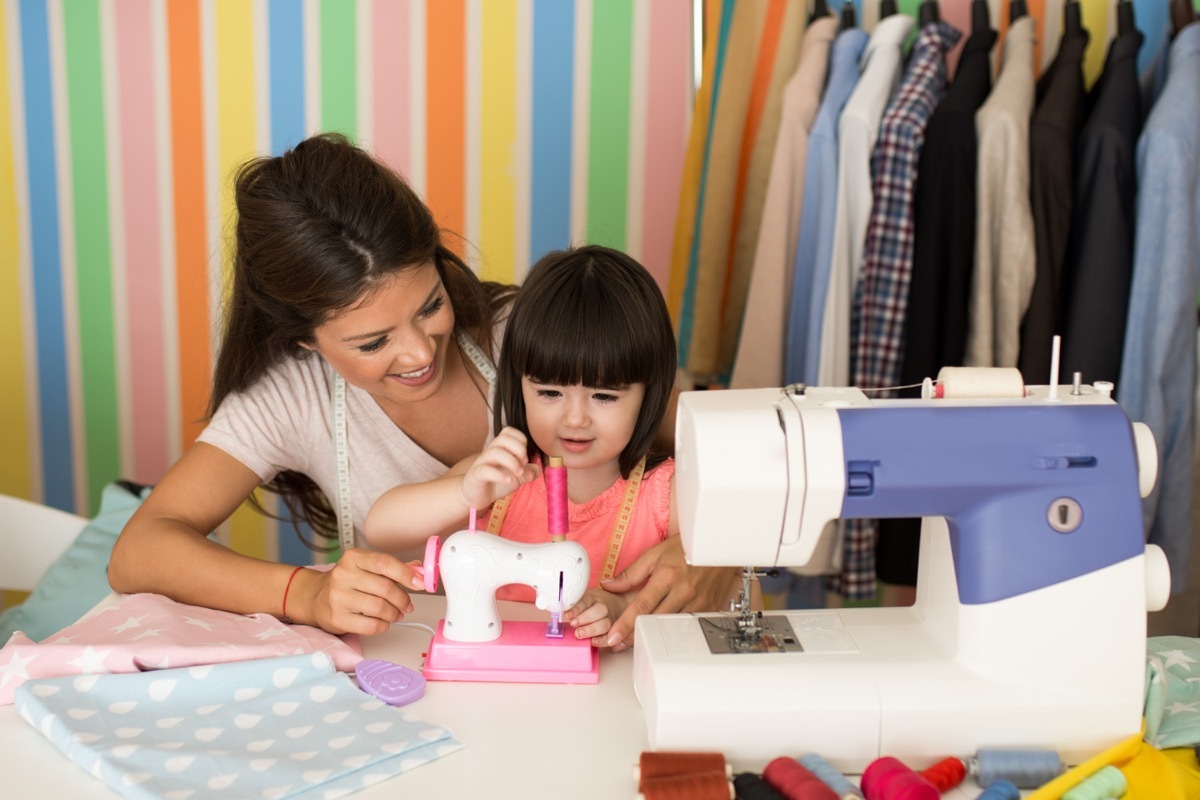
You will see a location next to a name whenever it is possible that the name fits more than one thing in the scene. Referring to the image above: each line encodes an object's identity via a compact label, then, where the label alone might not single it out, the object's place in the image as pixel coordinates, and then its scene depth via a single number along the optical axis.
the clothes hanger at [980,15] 2.46
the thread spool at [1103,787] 1.14
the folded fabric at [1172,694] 1.28
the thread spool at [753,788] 1.12
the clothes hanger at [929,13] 2.45
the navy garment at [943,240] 2.31
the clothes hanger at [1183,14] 2.36
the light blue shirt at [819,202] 2.40
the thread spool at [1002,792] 1.14
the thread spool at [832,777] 1.15
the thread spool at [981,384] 1.29
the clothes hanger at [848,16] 2.51
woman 1.56
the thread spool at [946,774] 1.19
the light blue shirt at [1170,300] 2.22
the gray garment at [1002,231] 2.30
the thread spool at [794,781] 1.12
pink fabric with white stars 1.35
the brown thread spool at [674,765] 1.15
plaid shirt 2.34
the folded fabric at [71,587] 2.04
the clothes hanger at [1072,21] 2.43
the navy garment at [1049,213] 2.30
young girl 1.69
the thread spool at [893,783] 1.12
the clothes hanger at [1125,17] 2.36
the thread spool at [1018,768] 1.21
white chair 2.13
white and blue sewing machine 1.23
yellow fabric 1.16
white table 1.16
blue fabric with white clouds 1.15
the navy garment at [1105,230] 2.26
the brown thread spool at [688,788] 1.12
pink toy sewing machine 1.36
